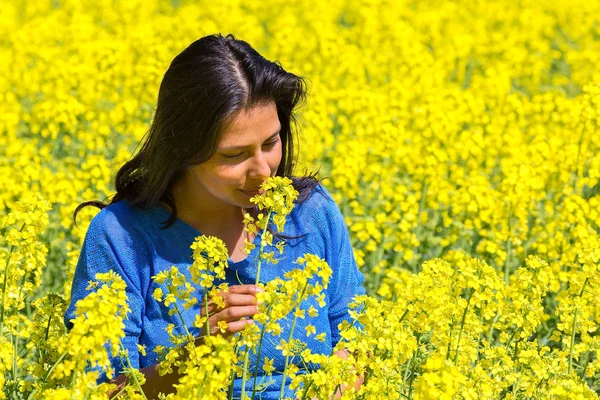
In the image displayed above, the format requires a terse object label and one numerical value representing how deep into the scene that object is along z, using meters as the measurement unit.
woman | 5.87
